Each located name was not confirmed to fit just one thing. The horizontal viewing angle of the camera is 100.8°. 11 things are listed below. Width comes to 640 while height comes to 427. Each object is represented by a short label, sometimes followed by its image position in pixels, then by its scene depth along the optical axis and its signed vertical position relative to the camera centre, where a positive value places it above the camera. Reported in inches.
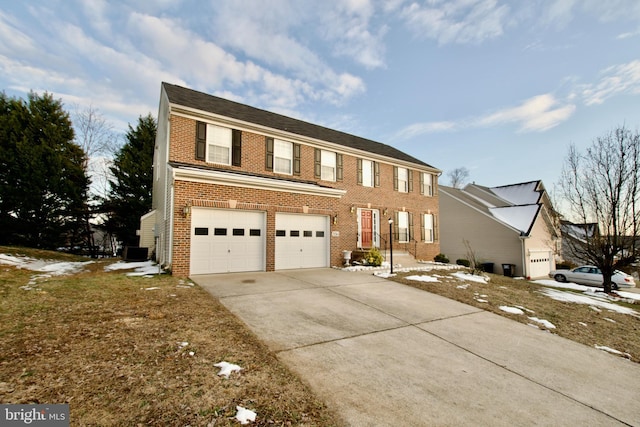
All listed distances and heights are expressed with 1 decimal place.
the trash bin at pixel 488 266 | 844.6 -109.8
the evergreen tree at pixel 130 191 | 858.1 +135.4
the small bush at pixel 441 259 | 717.3 -73.6
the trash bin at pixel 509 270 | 796.6 -115.4
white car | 707.4 -131.3
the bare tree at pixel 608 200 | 501.4 +60.9
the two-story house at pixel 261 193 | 376.8 +68.6
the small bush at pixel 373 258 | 498.0 -49.2
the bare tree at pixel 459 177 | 1730.9 +363.3
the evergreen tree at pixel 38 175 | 657.6 +151.9
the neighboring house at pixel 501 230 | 805.1 +6.0
